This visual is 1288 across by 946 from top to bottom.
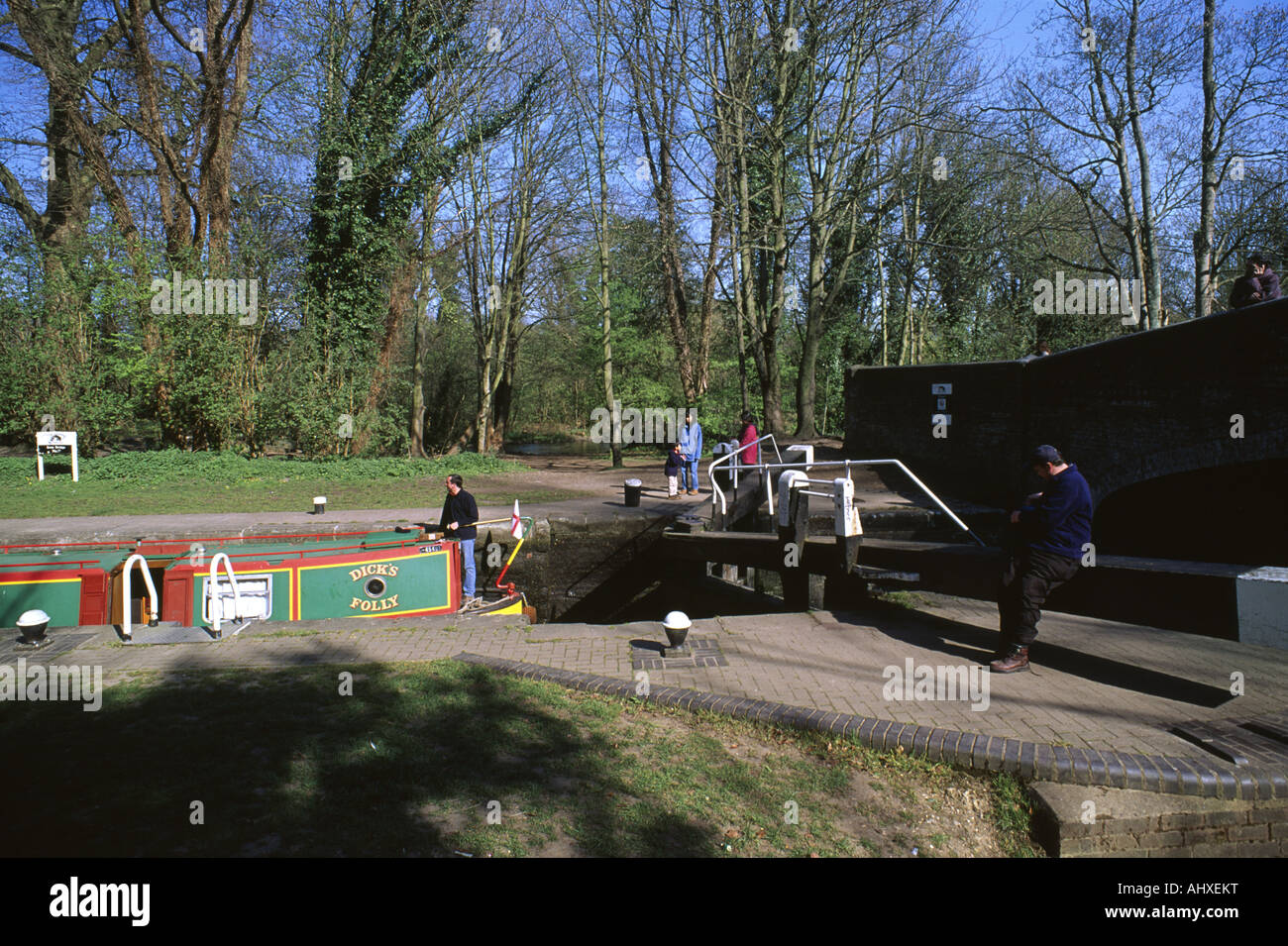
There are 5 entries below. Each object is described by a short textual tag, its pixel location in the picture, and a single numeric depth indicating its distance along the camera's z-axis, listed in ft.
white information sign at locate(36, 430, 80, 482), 52.29
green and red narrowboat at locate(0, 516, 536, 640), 26.37
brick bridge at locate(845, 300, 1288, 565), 24.36
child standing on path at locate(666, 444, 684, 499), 47.73
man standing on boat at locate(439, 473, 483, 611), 31.32
